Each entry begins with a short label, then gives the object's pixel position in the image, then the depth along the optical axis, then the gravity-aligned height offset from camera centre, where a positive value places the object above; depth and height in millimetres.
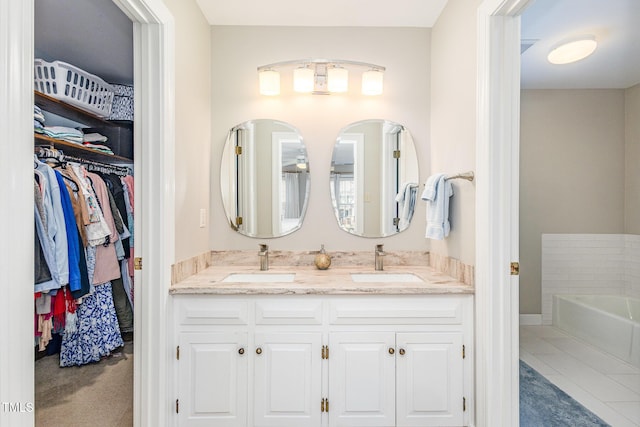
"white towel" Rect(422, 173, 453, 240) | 2145 +47
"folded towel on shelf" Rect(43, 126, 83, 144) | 2455 +522
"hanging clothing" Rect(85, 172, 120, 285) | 2652 -259
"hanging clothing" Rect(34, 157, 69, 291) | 2031 -67
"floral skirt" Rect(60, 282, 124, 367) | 2668 -862
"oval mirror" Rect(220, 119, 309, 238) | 2578 +229
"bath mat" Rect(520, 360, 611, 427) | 2031 -1126
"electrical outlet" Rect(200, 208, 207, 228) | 2410 -43
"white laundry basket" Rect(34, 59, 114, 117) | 2432 +849
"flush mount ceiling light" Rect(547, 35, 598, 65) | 2646 +1133
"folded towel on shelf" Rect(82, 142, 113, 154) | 2789 +481
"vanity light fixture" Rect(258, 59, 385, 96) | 2469 +869
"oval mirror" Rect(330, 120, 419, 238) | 2588 +227
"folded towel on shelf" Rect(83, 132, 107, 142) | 2840 +558
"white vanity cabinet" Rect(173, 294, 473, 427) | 1896 -745
